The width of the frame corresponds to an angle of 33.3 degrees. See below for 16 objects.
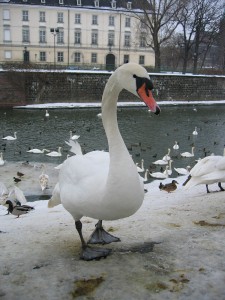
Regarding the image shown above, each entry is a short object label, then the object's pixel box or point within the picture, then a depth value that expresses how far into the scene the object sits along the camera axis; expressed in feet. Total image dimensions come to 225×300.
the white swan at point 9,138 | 60.18
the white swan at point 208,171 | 23.43
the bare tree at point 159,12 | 129.49
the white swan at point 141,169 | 42.59
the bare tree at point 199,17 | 145.28
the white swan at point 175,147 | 56.29
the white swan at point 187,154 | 52.01
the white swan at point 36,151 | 52.01
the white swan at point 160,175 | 41.29
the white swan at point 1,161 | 45.34
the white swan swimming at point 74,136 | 61.58
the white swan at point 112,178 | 10.41
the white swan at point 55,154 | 50.85
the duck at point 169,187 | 29.96
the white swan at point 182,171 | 42.91
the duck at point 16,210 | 24.36
